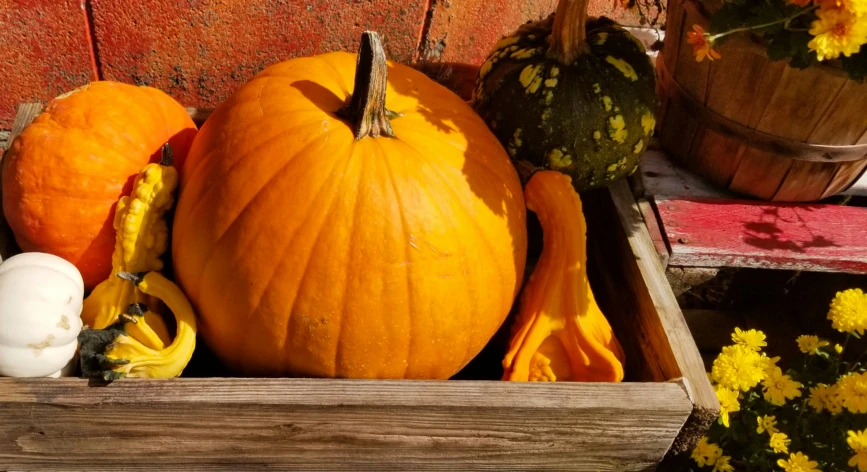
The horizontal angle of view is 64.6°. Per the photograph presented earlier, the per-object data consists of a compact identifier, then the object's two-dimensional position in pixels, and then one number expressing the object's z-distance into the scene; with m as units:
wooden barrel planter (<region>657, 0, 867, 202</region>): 1.68
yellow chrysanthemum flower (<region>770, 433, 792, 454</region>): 1.57
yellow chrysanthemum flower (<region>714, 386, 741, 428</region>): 1.57
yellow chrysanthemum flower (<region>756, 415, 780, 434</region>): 1.66
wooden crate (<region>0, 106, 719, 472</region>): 1.35
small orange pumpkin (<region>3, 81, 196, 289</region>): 1.53
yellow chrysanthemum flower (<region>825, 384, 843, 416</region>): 1.64
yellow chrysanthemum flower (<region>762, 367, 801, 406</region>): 1.62
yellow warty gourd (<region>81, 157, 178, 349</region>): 1.49
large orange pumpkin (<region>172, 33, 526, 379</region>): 1.34
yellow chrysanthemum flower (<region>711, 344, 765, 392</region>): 1.58
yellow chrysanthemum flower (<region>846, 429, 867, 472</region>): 1.46
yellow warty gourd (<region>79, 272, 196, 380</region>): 1.35
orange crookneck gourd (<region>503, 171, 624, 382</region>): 1.59
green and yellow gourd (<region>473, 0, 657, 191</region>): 1.73
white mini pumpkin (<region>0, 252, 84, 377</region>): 1.33
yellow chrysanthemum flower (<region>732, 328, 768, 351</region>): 1.65
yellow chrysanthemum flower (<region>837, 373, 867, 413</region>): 1.58
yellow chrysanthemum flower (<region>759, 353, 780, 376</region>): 1.62
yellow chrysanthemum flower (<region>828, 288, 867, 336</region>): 1.64
